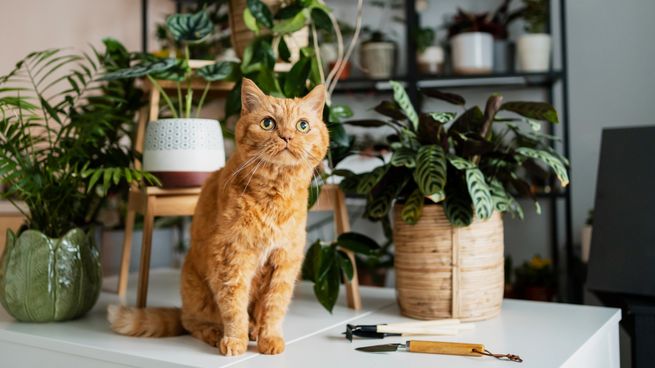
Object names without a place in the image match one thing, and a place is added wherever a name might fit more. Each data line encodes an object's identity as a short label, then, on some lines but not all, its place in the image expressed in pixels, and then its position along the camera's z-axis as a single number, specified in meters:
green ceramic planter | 1.18
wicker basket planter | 1.19
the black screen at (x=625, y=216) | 1.24
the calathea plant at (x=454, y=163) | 1.14
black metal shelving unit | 2.53
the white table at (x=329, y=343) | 0.92
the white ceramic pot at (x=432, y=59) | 2.77
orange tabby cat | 0.95
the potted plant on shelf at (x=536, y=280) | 2.50
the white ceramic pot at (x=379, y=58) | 2.85
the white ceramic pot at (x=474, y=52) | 2.64
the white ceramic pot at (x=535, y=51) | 2.58
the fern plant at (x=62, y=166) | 1.20
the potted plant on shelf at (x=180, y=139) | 1.27
